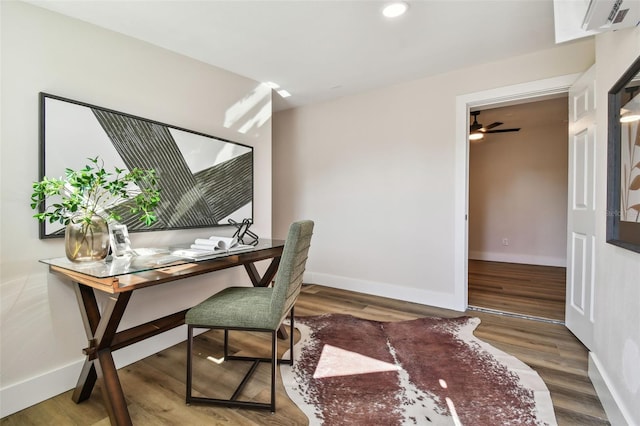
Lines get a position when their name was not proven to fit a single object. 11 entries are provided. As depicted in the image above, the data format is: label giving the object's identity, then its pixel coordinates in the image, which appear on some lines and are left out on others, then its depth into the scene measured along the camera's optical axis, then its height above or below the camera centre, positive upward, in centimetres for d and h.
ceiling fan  409 +118
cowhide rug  146 -103
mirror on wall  130 +22
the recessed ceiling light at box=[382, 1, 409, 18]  180 +129
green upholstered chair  149 -55
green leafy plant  149 +8
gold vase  151 -16
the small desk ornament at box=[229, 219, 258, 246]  230 -22
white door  205 +0
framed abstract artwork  169 +37
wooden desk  133 -51
